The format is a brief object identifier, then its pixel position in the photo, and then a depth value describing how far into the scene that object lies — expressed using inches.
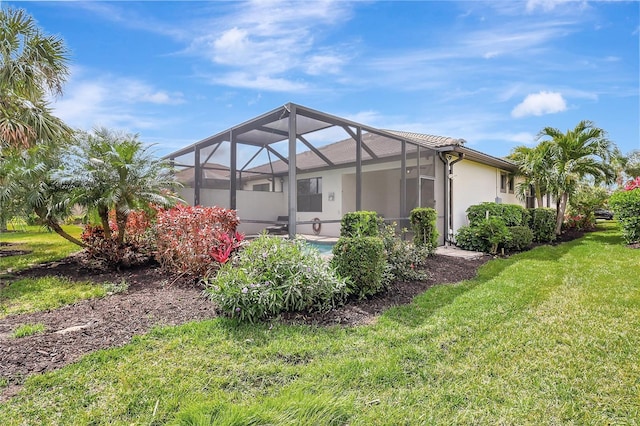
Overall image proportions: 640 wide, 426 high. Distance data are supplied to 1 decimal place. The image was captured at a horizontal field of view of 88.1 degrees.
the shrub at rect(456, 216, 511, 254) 360.2
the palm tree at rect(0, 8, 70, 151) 311.3
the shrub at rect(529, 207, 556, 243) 478.6
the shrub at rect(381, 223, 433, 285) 236.2
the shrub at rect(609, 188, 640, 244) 404.2
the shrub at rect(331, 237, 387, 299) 191.5
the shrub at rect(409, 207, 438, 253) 339.0
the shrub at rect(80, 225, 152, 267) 286.2
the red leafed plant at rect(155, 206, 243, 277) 227.9
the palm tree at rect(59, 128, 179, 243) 273.9
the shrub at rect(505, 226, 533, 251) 382.9
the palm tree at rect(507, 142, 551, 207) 515.8
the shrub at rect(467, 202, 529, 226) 406.6
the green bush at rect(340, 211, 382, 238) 255.9
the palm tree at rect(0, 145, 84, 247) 273.3
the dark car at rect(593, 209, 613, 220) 894.2
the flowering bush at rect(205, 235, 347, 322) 155.6
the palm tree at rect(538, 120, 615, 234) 494.6
